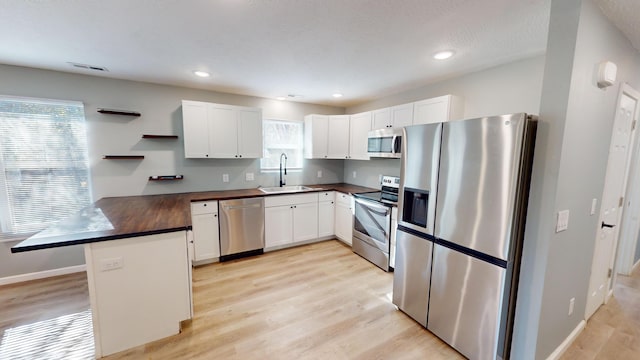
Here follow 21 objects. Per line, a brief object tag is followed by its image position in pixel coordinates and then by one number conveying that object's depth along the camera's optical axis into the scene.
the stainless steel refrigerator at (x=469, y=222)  1.58
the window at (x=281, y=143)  4.25
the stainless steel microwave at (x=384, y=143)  3.21
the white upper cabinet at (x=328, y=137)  4.27
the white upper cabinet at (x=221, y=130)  3.39
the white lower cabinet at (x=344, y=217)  3.86
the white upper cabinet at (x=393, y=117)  3.24
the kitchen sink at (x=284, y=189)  3.91
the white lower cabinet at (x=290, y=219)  3.67
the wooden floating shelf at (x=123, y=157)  3.11
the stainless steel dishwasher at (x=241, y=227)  3.35
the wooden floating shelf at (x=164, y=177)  3.37
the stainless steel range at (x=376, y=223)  3.12
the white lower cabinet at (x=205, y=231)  3.17
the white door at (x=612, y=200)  1.98
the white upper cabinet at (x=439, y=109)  2.80
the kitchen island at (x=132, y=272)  1.73
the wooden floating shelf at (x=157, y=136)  3.28
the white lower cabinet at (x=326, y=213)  4.10
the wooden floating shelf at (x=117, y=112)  2.98
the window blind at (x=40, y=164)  2.75
